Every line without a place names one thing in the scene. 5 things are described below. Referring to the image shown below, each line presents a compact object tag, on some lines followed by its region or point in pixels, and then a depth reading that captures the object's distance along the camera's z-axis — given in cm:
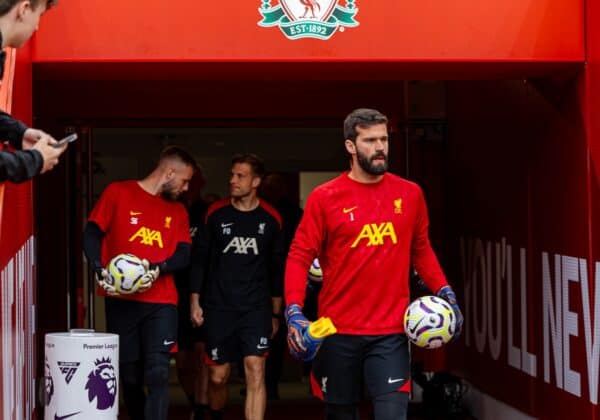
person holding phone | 792
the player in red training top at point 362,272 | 1270
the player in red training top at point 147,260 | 1605
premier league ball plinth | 1359
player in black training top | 1728
